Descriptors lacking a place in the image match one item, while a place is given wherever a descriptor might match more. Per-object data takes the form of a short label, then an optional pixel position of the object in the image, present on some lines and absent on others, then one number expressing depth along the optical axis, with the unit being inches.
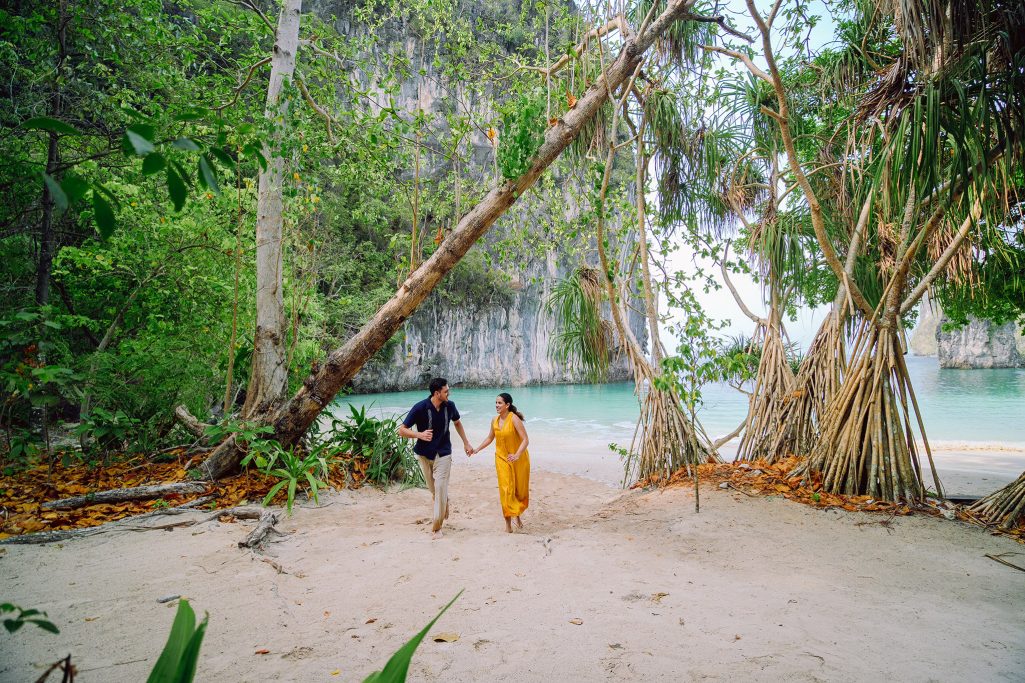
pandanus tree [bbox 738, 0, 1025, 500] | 113.7
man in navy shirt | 145.1
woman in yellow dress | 147.6
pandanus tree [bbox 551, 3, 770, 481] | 188.9
